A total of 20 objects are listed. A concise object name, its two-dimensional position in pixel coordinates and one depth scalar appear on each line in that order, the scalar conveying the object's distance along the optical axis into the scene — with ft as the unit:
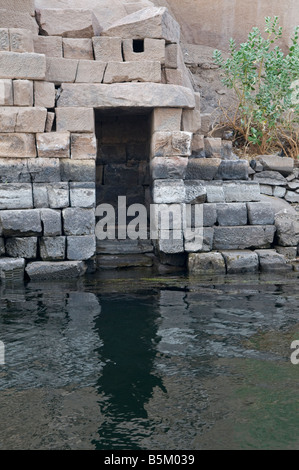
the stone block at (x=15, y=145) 28.94
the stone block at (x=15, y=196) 29.07
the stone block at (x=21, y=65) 28.58
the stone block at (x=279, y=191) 37.45
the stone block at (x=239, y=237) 31.53
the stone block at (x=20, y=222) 28.76
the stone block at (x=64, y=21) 30.30
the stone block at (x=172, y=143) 30.30
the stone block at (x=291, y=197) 37.83
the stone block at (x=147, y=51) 30.42
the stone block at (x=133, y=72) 30.04
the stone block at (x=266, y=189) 37.14
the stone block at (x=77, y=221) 29.58
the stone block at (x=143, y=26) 30.32
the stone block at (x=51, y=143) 29.19
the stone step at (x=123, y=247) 32.14
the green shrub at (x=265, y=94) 38.11
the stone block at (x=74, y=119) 29.53
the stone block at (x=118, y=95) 29.76
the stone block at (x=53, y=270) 28.55
